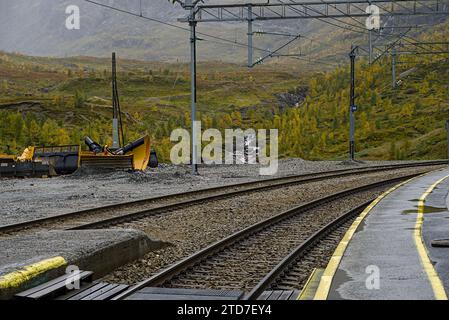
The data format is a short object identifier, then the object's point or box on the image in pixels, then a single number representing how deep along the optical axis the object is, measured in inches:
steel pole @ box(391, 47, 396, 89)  2060.2
